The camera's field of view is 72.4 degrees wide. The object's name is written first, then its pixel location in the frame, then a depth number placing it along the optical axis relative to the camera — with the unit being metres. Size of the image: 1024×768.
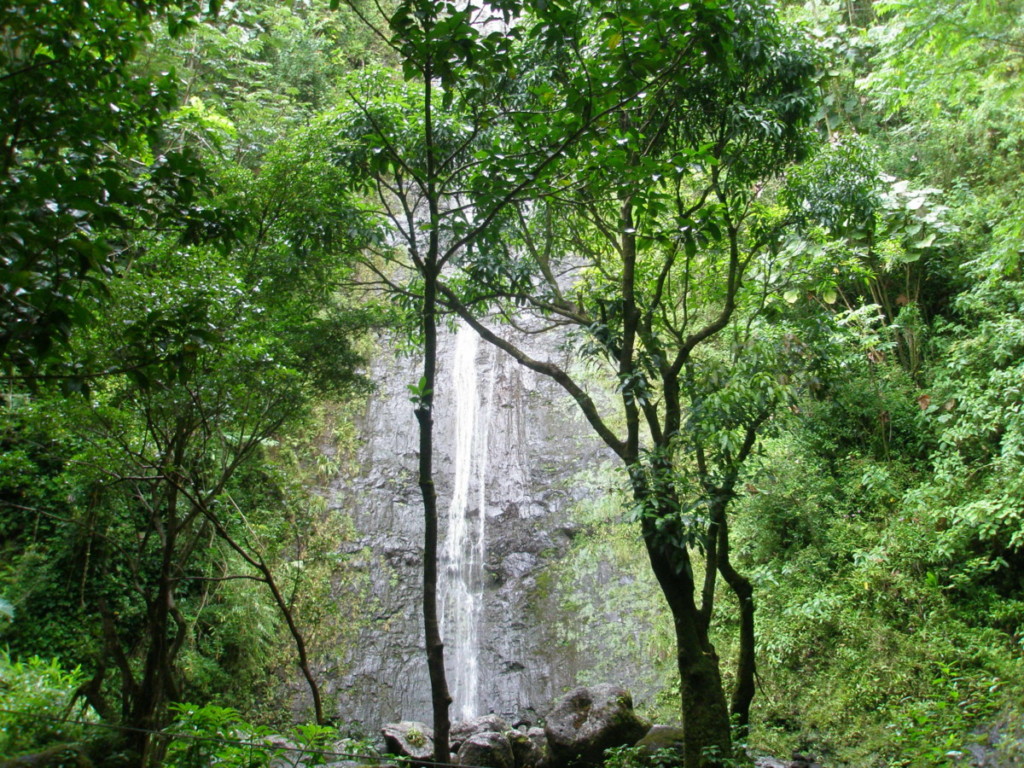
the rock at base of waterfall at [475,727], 7.73
